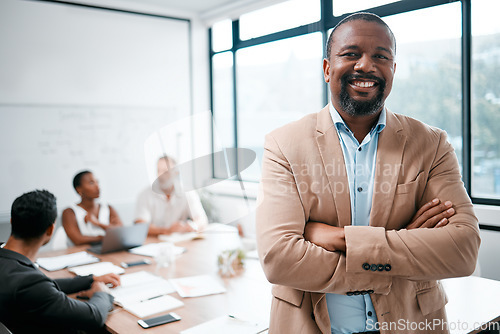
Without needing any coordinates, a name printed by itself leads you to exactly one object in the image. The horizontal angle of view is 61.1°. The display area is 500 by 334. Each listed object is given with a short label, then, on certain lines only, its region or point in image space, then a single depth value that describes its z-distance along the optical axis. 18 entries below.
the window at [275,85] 4.67
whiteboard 4.36
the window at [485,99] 3.17
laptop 3.07
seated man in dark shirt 1.70
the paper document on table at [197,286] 2.25
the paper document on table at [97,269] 2.63
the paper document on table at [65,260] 2.81
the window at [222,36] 5.54
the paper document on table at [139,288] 2.17
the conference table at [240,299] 1.86
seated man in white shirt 4.00
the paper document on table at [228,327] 1.78
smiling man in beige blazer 1.19
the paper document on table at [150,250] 3.08
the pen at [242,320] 1.86
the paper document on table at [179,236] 3.53
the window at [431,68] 3.40
